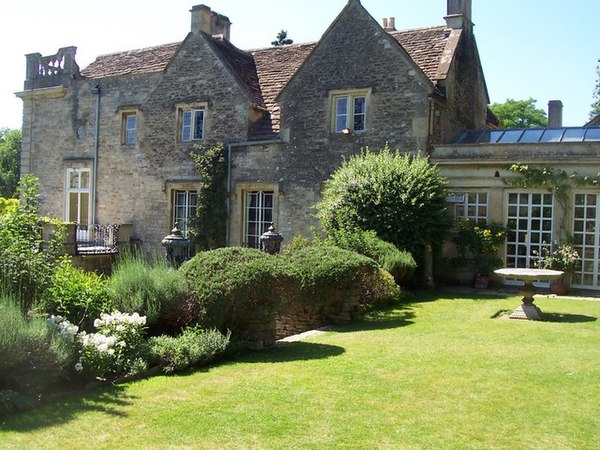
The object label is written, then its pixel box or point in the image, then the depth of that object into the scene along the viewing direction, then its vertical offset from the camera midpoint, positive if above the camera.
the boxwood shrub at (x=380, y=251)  14.20 -0.55
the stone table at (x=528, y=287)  11.76 -1.06
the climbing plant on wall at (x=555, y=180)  15.81 +1.33
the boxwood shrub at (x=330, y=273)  11.30 -0.87
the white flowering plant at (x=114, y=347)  7.17 -1.52
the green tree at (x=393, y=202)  15.72 +0.62
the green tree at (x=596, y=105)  42.53 +8.73
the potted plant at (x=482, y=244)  16.50 -0.36
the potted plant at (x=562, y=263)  15.63 -0.76
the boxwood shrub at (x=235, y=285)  8.91 -0.90
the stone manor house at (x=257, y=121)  17.75 +3.36
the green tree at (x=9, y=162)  50.19 +4.31
